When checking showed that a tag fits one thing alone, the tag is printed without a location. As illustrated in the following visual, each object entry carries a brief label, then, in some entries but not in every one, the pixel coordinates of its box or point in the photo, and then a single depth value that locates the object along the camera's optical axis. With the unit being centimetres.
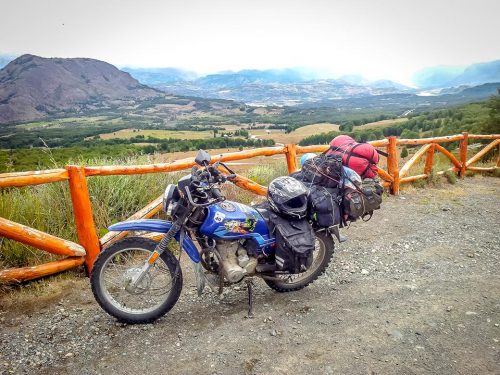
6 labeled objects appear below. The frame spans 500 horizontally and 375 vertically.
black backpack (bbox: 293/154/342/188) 391
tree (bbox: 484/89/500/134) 2841
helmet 335
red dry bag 450
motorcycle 305
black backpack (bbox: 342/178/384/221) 384
